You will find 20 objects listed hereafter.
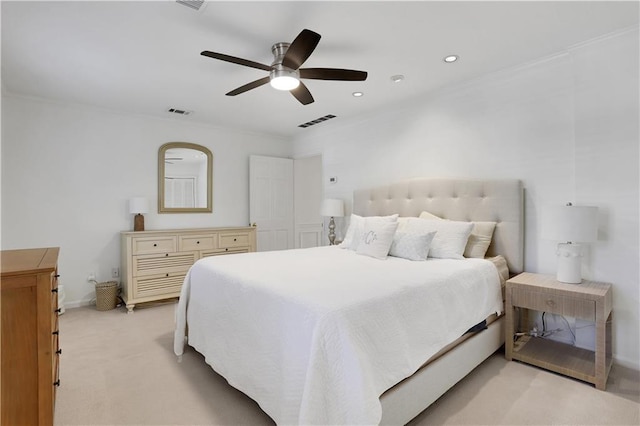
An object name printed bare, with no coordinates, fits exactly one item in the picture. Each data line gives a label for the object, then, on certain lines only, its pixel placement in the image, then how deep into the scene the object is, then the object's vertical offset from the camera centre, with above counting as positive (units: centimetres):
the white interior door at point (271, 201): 525 +21
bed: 134 -62
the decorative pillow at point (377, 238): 284 -25
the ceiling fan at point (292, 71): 208 +108
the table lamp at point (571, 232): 222 -15
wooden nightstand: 206 -74
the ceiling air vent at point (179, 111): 408 +137
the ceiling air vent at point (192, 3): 193 +133
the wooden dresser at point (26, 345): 129 -57
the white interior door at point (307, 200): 579 +24
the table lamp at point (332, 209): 447 +5
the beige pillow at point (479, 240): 283 -26
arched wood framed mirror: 448 +52
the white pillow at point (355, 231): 318 -21
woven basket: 377 -102
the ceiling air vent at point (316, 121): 452 +142
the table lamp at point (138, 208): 403 +6
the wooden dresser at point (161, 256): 376 -57
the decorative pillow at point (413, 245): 271 -30
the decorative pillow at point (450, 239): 276 -25
